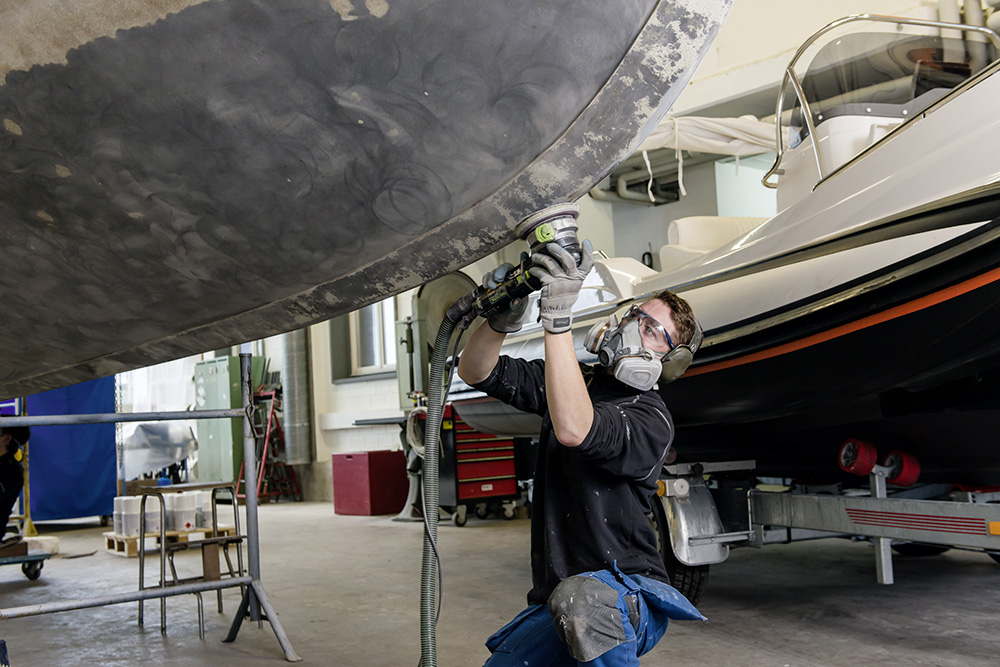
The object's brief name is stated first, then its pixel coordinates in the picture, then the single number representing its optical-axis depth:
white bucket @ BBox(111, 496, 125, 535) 5.72
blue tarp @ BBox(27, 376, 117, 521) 7.38
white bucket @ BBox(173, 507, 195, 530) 5.06
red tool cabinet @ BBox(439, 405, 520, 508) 6.92
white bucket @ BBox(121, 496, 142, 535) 5.70
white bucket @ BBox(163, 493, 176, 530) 5.09
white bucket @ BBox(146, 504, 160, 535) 5.66
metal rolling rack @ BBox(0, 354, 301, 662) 2.86
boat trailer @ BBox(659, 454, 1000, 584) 2.71
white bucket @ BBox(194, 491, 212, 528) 5.29
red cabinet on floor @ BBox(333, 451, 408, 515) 8.34
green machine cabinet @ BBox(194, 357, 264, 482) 10.62
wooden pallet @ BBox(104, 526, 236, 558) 5.64
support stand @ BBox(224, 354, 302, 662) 3.20
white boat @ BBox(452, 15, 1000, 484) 2.45
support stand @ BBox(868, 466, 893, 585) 3.02
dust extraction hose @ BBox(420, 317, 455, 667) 1.64
